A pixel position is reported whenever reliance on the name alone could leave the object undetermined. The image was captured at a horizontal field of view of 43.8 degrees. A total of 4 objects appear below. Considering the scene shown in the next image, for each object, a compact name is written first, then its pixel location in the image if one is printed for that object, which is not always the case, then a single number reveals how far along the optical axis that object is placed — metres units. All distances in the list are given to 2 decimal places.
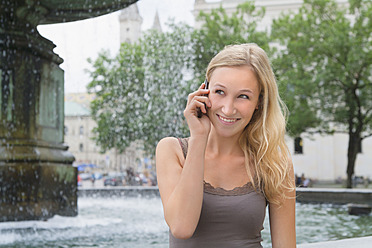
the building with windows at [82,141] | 65.19
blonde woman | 1.75
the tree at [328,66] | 22.61
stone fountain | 6.09
